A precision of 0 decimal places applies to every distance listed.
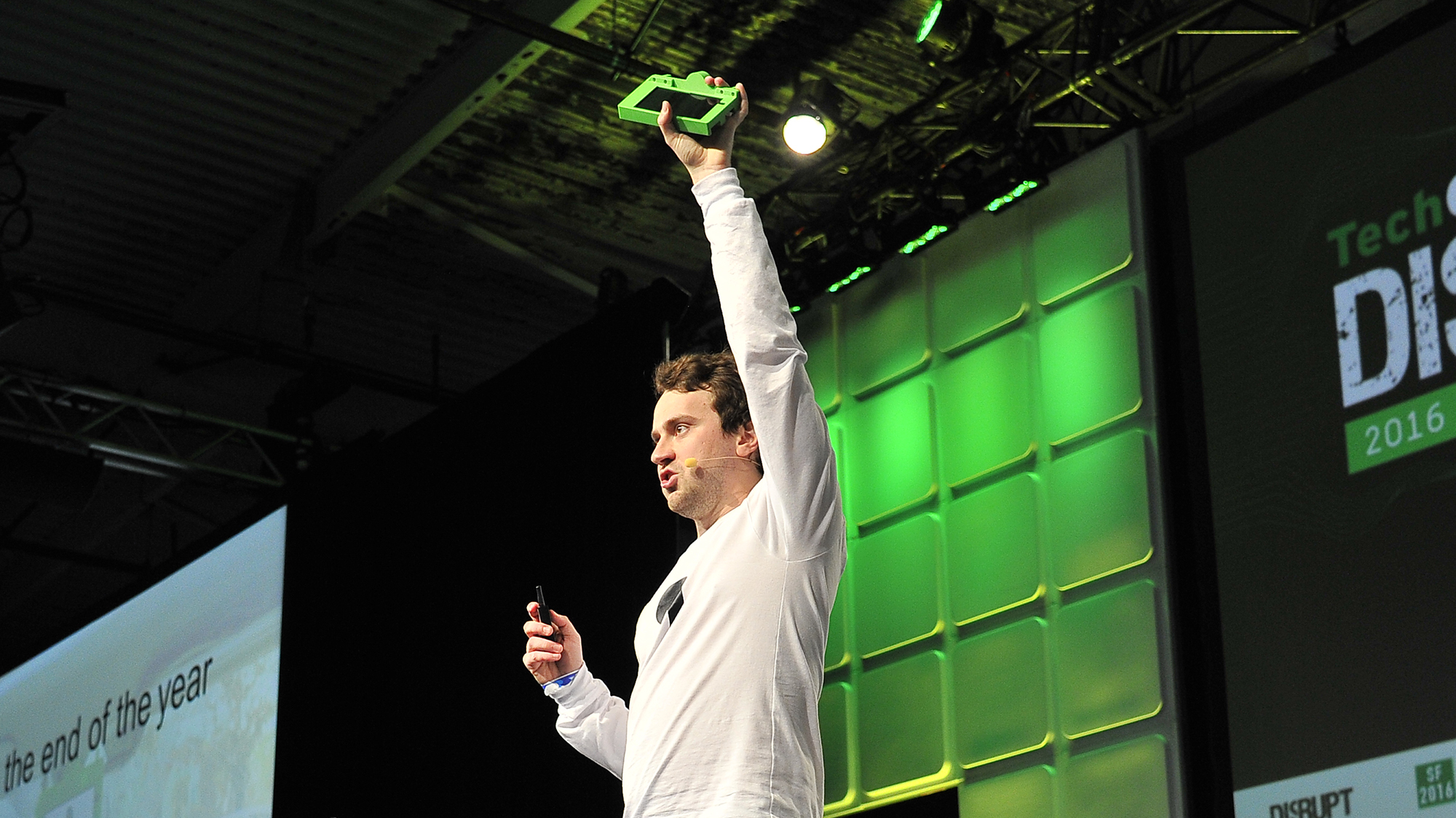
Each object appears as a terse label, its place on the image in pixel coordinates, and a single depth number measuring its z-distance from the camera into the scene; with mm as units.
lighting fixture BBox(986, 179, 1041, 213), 5652
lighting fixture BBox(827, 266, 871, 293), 6316
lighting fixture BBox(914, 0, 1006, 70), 5441
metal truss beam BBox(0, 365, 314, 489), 7496
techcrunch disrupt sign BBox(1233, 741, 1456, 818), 3994
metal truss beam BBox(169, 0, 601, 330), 5855
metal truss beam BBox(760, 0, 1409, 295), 5336
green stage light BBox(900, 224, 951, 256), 5973
